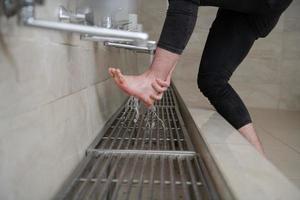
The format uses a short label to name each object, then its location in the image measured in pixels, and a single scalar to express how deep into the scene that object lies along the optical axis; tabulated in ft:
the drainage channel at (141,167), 2.06
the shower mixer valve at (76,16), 2.15
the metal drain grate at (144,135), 3.08
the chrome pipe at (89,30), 1.29
